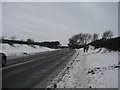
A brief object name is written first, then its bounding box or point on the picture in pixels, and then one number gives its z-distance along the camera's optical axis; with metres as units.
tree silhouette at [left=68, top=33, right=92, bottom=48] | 127.34
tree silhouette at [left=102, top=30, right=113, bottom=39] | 92.94
